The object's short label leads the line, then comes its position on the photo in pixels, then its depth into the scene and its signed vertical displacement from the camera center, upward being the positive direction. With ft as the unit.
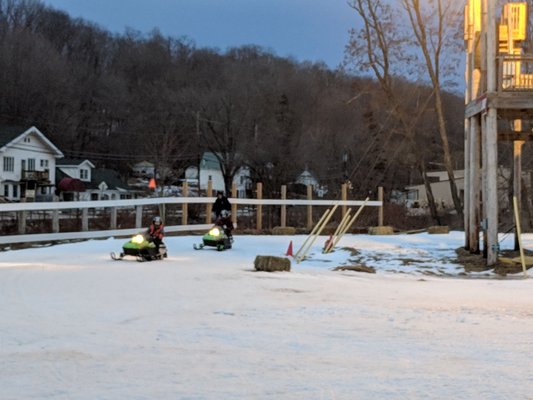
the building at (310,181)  175.50 +9.00
